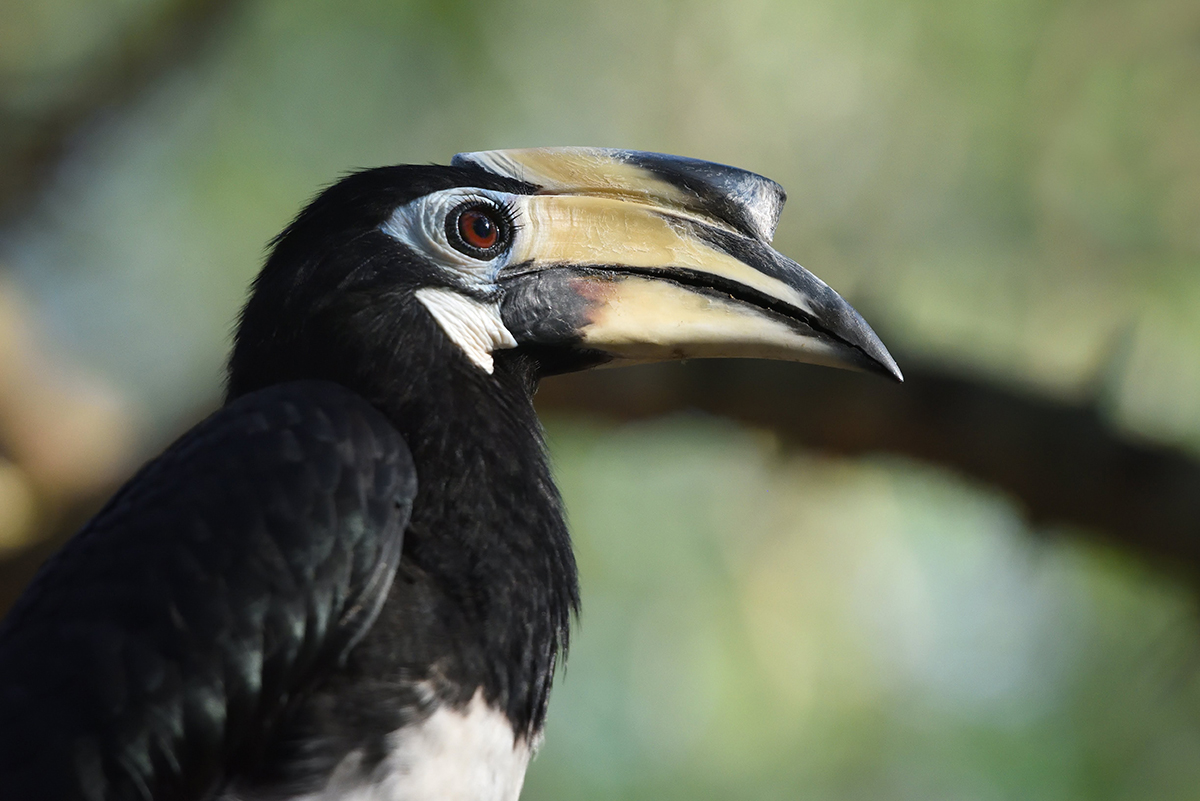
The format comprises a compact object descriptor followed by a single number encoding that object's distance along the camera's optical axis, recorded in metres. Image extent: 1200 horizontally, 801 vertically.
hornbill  5.07
